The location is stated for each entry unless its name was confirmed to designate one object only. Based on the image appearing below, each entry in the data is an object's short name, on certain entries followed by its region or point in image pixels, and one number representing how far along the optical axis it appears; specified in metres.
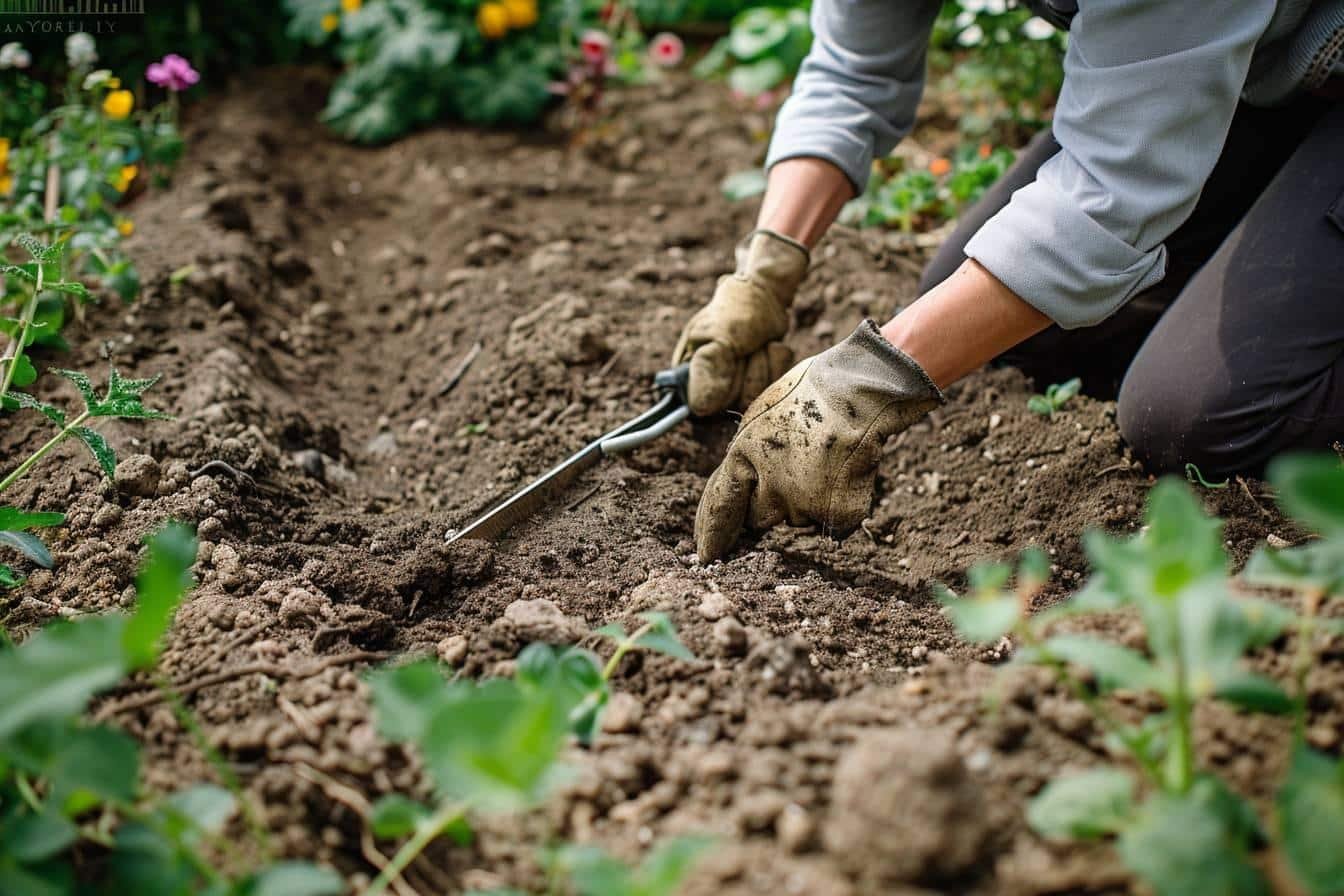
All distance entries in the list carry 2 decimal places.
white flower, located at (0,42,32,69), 2.56
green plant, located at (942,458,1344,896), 0.78
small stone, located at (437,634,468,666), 1.34
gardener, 1.52
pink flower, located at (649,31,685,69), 3.68
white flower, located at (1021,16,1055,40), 2.97
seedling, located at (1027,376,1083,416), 2.05
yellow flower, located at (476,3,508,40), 3.54
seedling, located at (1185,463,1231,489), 1.84
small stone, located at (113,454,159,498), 1.75
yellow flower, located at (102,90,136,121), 2.69
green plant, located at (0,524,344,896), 0.79
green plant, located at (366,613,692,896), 0.80
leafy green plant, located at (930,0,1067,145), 2.83
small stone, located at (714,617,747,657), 1.31
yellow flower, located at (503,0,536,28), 3.60
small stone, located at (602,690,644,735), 1.17
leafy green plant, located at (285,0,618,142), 3.56
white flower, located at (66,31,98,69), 2.55
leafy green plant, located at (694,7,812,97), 3.46
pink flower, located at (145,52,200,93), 2.79
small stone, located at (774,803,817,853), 0.93
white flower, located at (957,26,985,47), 3.08
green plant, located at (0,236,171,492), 1.50
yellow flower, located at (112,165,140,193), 2.50
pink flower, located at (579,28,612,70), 3.43
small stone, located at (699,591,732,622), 1.40
